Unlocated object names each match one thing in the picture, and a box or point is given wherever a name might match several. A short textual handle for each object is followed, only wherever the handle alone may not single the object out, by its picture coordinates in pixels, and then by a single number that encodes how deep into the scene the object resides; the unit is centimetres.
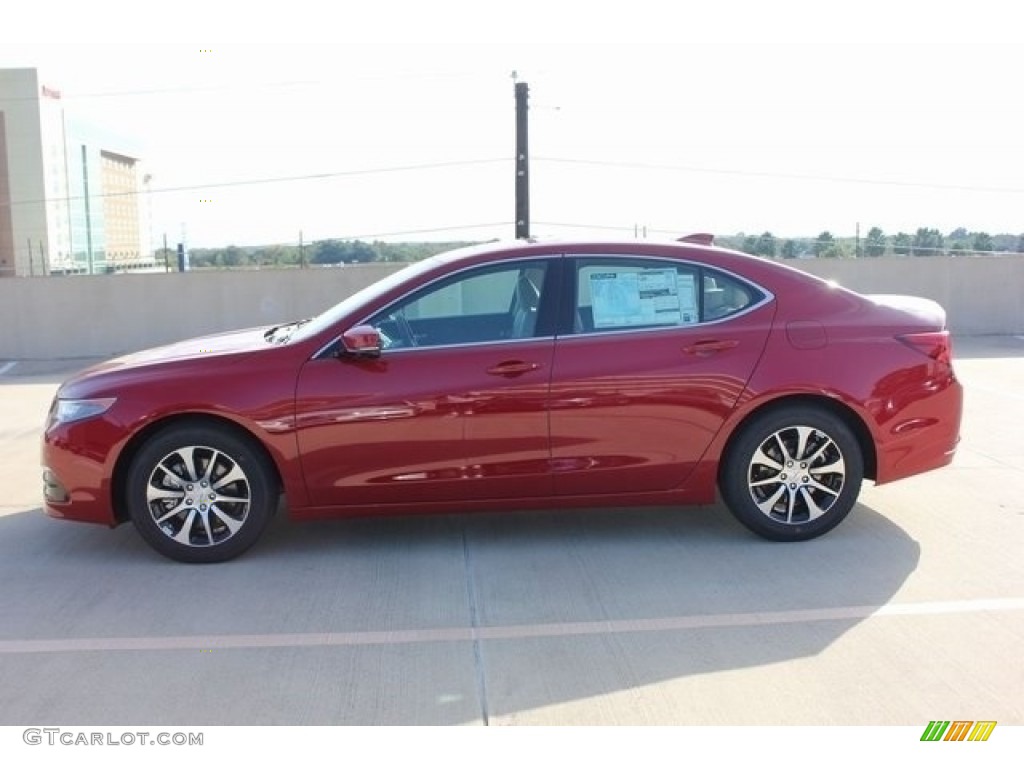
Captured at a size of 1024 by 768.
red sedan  495
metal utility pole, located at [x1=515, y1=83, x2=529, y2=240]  1531
